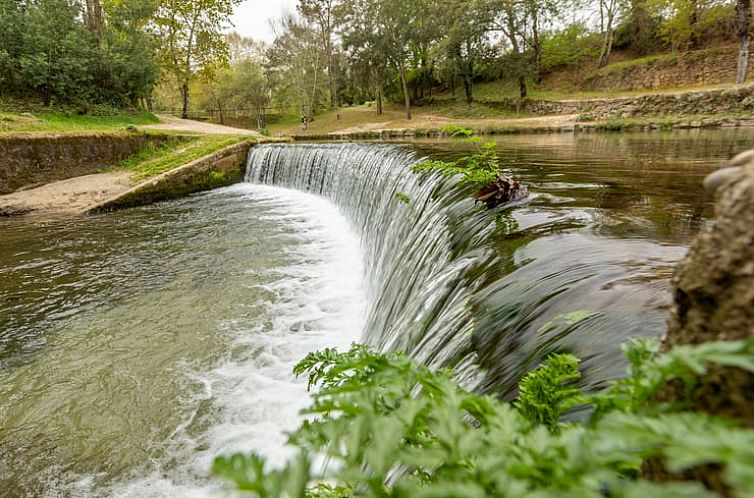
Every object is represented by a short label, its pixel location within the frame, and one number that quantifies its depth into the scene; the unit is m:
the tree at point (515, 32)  29.44
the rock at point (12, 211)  11.95
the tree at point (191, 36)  27.59
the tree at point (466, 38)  28.52
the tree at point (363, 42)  31.20
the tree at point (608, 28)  30.52
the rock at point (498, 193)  4.09
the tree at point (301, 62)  34.62
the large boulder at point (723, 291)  0.70
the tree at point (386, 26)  29.86
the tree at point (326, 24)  33.69
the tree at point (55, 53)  17.56
